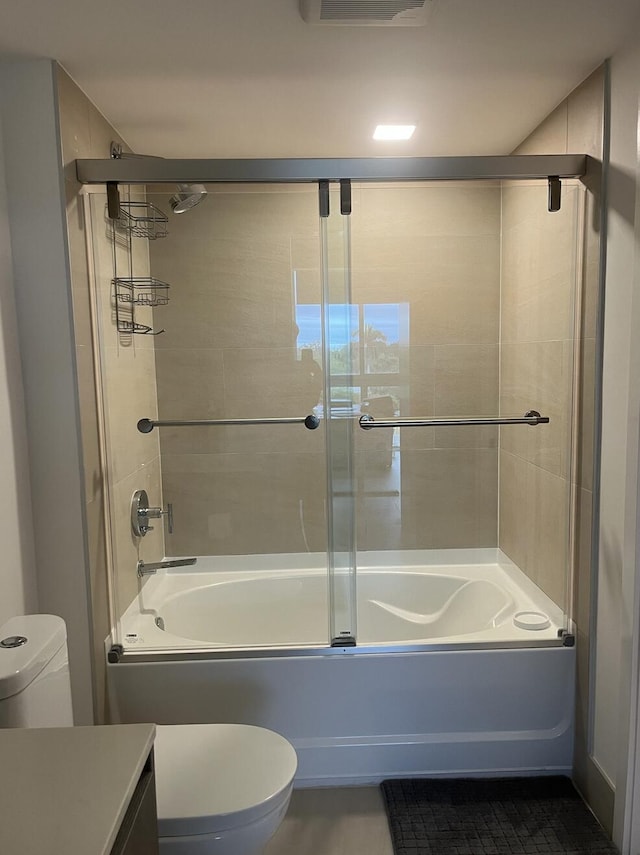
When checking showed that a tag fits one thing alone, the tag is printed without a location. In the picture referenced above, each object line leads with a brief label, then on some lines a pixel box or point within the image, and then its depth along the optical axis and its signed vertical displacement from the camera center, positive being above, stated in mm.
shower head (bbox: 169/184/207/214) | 2232 +575
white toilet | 1454 -1034
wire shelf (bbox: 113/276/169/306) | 2393 +276
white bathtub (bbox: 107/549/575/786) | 2277 -1168
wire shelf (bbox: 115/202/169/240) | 2266 +511
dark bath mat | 1983 -1484
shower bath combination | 2281 -389
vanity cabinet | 864 -618
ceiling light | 2568 +902
